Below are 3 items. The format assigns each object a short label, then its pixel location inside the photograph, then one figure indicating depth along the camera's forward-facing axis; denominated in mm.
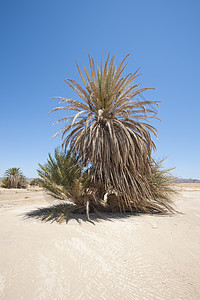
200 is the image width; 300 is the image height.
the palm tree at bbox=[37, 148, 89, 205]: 4159
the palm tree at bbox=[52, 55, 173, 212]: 4484
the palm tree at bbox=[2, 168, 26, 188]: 16812
